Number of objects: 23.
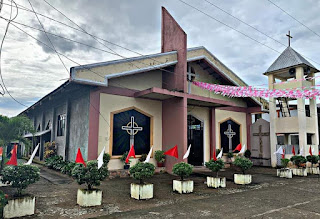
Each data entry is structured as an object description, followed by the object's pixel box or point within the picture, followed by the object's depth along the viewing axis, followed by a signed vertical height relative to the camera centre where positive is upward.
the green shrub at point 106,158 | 11.28 -1.14
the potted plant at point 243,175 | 10.95 -1.83
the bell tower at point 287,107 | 15.63 +1.77
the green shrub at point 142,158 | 12.80 -1.28
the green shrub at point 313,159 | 14.21 -1.44
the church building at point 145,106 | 11.67 +1.45
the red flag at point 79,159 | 7.23 -0.76
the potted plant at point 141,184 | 7.90 -1.63
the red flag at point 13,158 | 6.55 -0.68
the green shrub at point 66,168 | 10.07 -1.57
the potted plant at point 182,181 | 8.93 -1.73
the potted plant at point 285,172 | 13.03 -2.03
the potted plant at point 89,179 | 7.00 -1.34
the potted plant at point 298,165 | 13.79 -1.78
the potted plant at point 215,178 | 9.92 -1.79
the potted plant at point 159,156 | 13.30 -1.23
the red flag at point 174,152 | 10.26 -0.78
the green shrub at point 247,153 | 17.88 -1.40
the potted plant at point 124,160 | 12.25 -1.33
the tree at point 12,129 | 11.17 +0.15
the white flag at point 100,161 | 7.19 -0.82
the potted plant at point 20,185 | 5.95 -1.32
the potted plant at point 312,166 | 14.23 -1.95
